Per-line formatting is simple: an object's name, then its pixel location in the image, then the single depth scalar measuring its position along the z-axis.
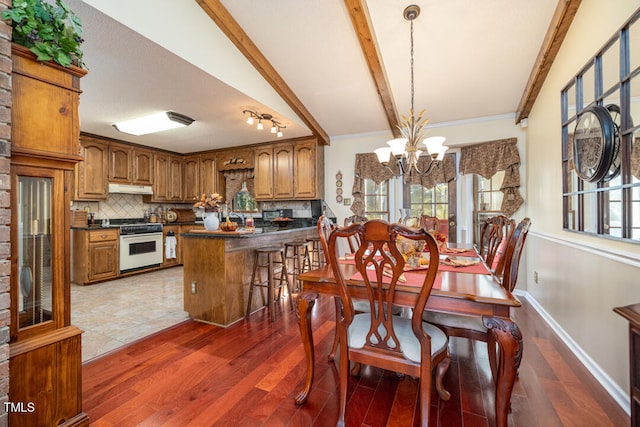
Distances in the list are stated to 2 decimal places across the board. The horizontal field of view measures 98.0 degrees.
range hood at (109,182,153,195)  4.67
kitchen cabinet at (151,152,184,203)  5.35
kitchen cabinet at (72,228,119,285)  4.16
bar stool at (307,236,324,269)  3.97
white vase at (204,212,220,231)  2.98
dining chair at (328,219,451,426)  1.17
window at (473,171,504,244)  3.86
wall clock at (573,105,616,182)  1.82
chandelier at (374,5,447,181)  2.27
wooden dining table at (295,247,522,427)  1.19
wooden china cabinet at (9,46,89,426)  1.16
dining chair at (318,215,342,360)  1.68
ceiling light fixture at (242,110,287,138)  3.48
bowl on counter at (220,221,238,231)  2.91
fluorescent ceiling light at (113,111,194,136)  3.52
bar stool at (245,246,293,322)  2.91
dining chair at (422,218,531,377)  1.59
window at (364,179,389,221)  4.57
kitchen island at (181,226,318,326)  2.73
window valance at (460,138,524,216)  3.65
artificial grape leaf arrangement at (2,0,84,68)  1.10
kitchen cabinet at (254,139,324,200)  4.62
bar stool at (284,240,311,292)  3.50
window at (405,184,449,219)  4.25
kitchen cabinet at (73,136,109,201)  4.29
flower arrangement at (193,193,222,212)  2.93
